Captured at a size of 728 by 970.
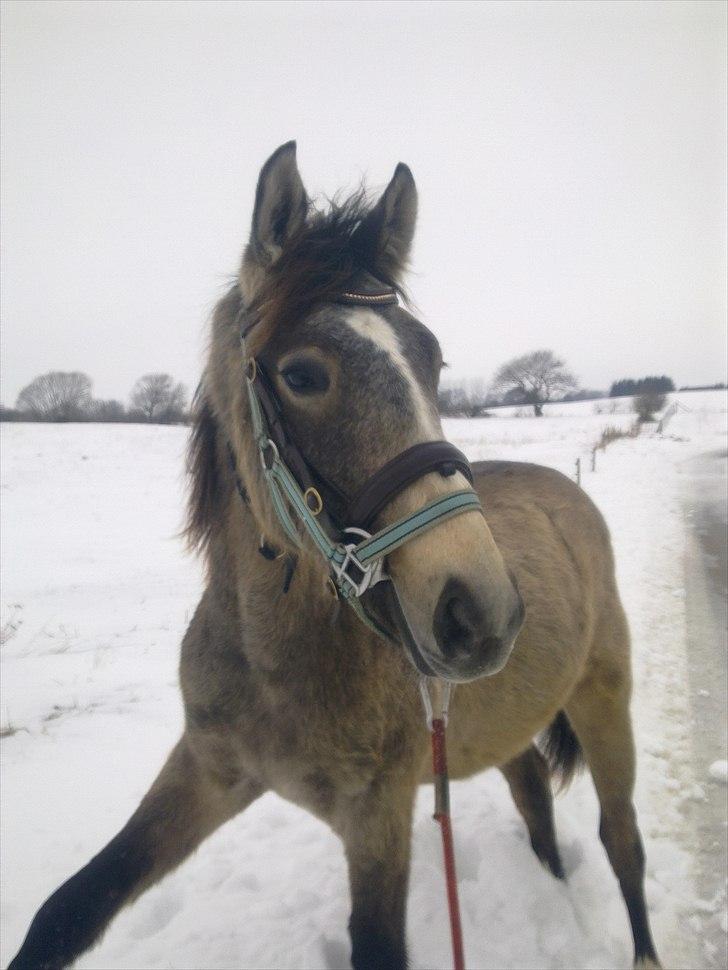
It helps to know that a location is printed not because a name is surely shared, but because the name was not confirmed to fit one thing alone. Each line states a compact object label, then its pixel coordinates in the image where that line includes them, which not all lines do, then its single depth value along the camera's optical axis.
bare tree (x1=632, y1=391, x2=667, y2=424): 37.31
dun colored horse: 1.48
